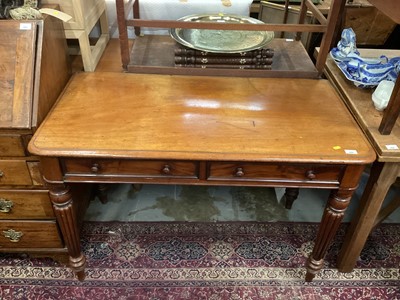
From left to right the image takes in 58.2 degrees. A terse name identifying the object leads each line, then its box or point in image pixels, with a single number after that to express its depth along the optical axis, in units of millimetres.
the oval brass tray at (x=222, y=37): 1413
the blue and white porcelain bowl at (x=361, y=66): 1346
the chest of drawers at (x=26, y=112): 1106
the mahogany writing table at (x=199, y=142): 1057
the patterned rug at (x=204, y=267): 1446
